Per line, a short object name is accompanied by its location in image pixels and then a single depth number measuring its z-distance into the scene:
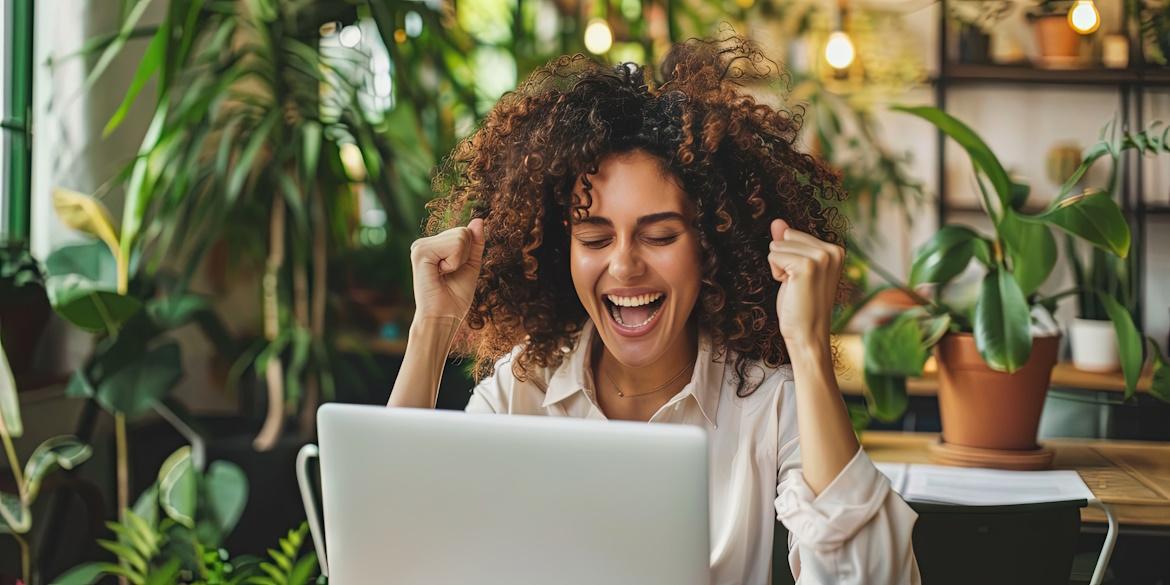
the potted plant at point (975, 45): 5.12
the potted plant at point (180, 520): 2.12
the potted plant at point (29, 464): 2.11
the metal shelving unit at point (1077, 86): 4.87
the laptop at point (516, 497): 0.91
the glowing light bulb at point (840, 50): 4.59
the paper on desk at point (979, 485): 1.74
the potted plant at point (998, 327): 1.87
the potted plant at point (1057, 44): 4.96
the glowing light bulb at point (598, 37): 4.25
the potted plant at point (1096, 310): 2.25
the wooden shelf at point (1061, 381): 3.28
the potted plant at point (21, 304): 2.43
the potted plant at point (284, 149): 2.41
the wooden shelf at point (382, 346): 4.30
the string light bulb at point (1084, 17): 2.72
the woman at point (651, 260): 1.42
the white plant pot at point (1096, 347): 3.22
